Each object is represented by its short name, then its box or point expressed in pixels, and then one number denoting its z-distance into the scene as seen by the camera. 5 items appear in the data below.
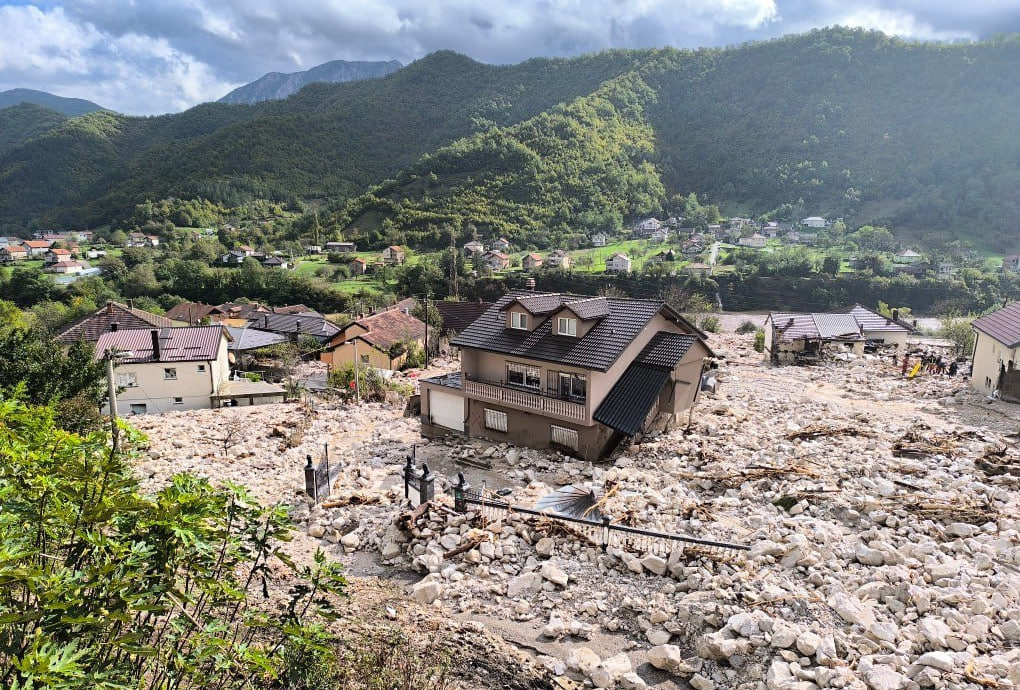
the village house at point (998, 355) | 25.45
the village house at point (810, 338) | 39.12
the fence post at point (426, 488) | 15.86
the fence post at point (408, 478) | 16.36
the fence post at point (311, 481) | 16.97
